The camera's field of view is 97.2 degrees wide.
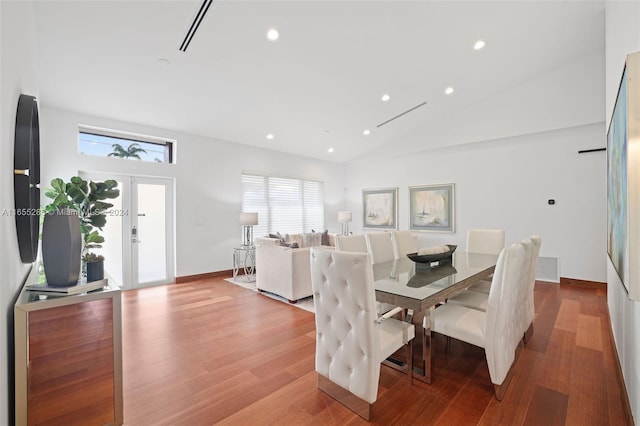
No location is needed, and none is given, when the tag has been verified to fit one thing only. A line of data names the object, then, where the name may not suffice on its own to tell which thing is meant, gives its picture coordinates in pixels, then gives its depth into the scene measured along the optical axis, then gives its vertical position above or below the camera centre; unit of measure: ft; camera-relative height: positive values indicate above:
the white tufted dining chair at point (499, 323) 6.29 -2.80
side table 19.01 -3.40
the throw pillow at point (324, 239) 21.24 -2.09
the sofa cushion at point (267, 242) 14.84 -1.61
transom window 14.74 +3.80
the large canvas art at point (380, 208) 24.20 +0.25
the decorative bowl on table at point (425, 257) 9.05 -1.50
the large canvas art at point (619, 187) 5.56 +0.49
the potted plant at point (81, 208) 4.98 +0.11
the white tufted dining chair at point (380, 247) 10.89 -1.44
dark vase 4.94 -0.57
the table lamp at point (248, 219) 18.26 -0.46
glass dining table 6.31 -1.86
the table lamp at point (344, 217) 25.07 -0.52
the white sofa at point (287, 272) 13.41 -3.01
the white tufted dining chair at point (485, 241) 12.07 -1.37
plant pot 5.59 -1.16
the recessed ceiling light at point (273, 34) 10.47 +6.69
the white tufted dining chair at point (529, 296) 8.44 -2.72
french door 15.24 -1.15
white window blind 21.40 +0.70
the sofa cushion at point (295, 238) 19.28 -1.83
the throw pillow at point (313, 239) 20.27 -2.03
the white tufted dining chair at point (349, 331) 5.54 -2.63
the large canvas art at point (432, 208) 20.89 +0.19
